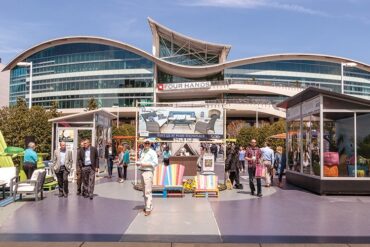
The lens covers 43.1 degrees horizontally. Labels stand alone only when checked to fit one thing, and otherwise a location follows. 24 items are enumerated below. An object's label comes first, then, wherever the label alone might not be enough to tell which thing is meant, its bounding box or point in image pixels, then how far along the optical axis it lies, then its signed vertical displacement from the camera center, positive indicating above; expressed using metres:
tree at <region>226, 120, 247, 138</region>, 70.53 +2.75
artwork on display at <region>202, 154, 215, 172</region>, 15.92 -0.65
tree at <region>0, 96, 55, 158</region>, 27.14 +0.86
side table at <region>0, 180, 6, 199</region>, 12.48 -1.08
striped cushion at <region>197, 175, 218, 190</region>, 13.72 -1.09
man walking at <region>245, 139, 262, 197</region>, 13.84 -0.49
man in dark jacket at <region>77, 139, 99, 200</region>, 13.35 -0.54
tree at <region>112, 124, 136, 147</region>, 55.29 +1.68
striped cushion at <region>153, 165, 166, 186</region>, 14.10 -0.95
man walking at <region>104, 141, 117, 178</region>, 21.69 -0.57
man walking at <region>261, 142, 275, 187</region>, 16.54 -0.51
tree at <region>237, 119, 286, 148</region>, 47.66 +1.30
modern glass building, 90.19 +13.94
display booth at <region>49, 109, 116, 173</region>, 19.53 +0.69
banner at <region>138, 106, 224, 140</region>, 16.22 +0.79
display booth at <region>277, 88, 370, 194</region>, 14.21 +0.09
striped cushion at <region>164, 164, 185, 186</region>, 14.02 -0.91
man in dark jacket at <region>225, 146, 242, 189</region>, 16.55 -0.70
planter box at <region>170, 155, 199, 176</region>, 22.83 -0.84
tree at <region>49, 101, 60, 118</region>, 31.59 +2.27
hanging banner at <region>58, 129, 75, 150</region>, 19.53 +0.34
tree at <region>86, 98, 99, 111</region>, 61.79 +5.27
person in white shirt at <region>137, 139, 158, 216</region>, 10.19 -0.54
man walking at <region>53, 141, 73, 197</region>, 13.70 -0.65
